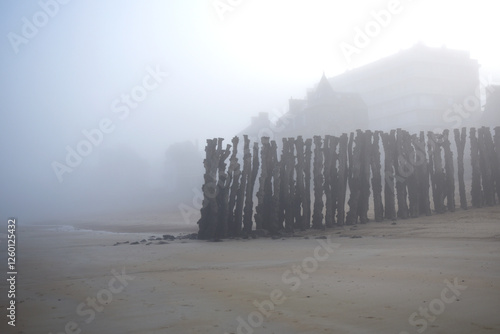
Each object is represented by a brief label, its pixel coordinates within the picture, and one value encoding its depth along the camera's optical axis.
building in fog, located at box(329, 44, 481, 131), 51.22
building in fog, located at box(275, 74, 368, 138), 45.34
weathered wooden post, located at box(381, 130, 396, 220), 13.40
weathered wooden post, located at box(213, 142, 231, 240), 12.29
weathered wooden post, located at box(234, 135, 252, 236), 12.46
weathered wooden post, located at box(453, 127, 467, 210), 14.48
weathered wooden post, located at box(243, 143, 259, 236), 12.47
